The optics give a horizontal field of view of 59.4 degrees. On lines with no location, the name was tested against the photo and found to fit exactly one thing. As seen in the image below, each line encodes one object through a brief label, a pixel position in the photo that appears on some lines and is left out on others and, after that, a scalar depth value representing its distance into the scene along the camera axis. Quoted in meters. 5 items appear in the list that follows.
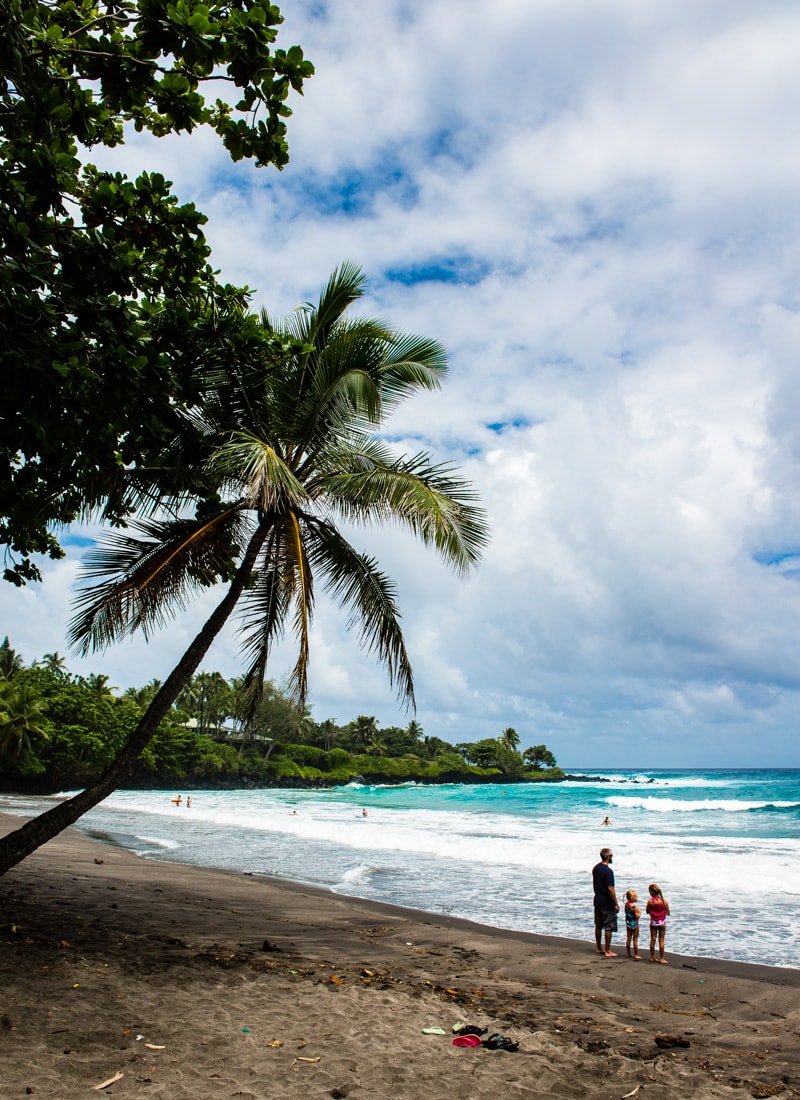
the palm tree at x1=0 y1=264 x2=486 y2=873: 6.88
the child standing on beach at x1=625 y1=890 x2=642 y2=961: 8.27
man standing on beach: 8.35
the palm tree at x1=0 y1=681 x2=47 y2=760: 41.12
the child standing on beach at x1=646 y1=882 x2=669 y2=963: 8.19
